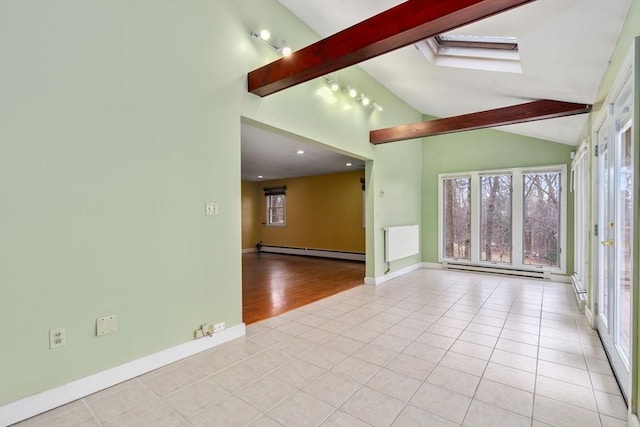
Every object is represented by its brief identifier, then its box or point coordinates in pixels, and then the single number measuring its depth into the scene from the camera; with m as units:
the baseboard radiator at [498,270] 5.28
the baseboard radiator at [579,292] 3.55
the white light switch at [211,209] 2.59
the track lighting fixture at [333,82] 2.98
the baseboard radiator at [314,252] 7.87
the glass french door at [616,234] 2.06
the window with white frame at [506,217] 5.25
